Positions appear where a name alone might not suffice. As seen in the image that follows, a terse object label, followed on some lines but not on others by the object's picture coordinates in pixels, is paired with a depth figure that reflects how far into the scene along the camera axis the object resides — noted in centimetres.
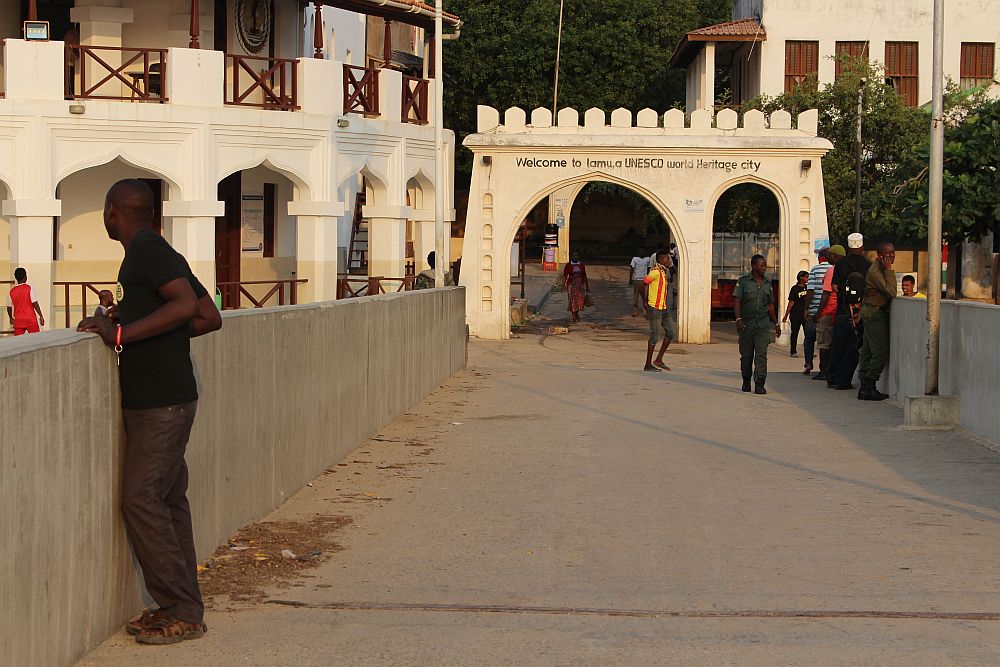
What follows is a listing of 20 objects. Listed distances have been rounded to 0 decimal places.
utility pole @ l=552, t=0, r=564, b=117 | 5033
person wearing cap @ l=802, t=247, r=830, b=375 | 2141
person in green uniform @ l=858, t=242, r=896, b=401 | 1752
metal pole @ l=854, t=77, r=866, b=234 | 3409
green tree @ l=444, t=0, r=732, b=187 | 5444
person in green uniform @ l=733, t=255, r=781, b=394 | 1848
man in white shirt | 3847
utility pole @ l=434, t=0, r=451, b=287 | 2592
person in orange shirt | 2158
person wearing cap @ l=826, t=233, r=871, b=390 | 1897
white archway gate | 2844
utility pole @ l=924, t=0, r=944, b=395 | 1498
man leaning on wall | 588
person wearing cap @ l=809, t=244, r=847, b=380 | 2025
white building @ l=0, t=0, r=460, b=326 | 2366
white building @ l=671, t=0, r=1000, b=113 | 4388
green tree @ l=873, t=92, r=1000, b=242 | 2781
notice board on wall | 2955
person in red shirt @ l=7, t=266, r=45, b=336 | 2077
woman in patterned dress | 3519
